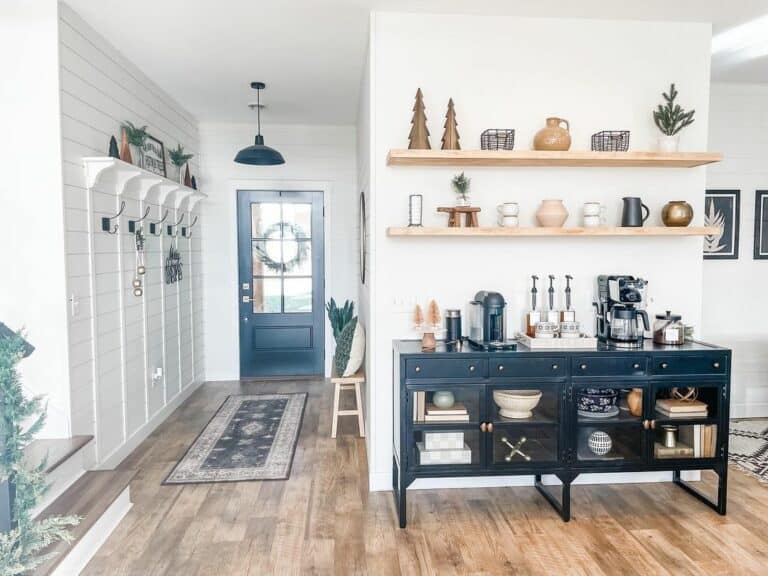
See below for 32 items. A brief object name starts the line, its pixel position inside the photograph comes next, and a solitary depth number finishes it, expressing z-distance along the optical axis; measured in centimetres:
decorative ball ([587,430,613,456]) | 289
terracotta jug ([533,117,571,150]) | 304
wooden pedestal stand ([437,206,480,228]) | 302
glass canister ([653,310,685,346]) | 299
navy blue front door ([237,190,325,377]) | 590
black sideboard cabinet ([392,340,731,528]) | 279
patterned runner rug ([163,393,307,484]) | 343
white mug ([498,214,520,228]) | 305
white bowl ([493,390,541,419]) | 283
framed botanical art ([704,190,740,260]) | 461
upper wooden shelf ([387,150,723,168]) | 290
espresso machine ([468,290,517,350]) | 295
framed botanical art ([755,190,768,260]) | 467
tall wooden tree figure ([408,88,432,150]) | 298
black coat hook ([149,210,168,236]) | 425
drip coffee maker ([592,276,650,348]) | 296
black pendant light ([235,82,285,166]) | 433
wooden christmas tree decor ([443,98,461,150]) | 300
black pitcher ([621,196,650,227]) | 309
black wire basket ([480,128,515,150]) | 299
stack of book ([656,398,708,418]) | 288
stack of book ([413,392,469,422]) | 281
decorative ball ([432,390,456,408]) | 283
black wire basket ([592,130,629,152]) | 307
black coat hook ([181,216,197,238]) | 514
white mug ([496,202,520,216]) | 304
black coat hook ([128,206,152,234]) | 381
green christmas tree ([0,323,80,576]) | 188
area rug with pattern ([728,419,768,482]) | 353
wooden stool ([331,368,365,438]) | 402
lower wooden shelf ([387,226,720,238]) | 293
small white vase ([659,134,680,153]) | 309
